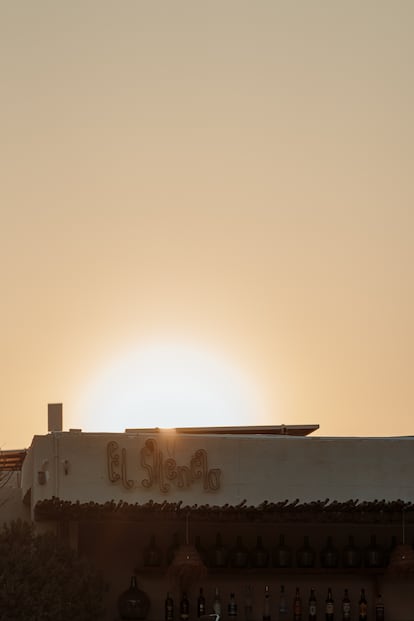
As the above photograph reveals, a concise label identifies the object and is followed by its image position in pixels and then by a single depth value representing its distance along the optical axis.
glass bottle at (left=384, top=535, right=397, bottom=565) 20.62
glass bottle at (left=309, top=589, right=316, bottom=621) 20.69
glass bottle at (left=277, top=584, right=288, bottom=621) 20.75
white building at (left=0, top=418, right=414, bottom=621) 19.45
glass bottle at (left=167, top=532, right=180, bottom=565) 20.42
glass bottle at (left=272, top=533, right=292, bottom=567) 20.55
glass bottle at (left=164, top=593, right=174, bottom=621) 20.51
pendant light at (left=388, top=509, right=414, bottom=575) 20.00
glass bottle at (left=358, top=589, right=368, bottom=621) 20.78
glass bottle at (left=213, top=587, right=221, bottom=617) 20.58
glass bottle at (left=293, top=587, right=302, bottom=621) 20.72
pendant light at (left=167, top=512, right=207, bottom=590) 19.70
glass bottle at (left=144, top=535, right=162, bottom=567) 20.42
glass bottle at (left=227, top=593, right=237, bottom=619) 20.62
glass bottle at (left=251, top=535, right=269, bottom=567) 20.49
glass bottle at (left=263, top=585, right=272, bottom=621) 20.78
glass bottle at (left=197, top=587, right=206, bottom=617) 20.59
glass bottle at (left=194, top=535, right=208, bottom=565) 20.58
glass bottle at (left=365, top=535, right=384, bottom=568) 20.62
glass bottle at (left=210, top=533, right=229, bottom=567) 20.48
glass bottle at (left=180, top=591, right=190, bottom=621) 20.48
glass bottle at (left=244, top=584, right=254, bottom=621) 20.69
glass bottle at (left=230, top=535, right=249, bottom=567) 20.48
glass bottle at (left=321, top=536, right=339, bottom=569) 20.64
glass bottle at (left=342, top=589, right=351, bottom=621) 20.64
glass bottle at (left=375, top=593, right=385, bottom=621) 20.75
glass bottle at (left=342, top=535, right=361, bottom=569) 20.62
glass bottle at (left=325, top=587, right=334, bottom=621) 20.70
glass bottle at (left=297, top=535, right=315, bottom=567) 20.61
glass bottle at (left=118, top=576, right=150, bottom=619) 20.20
